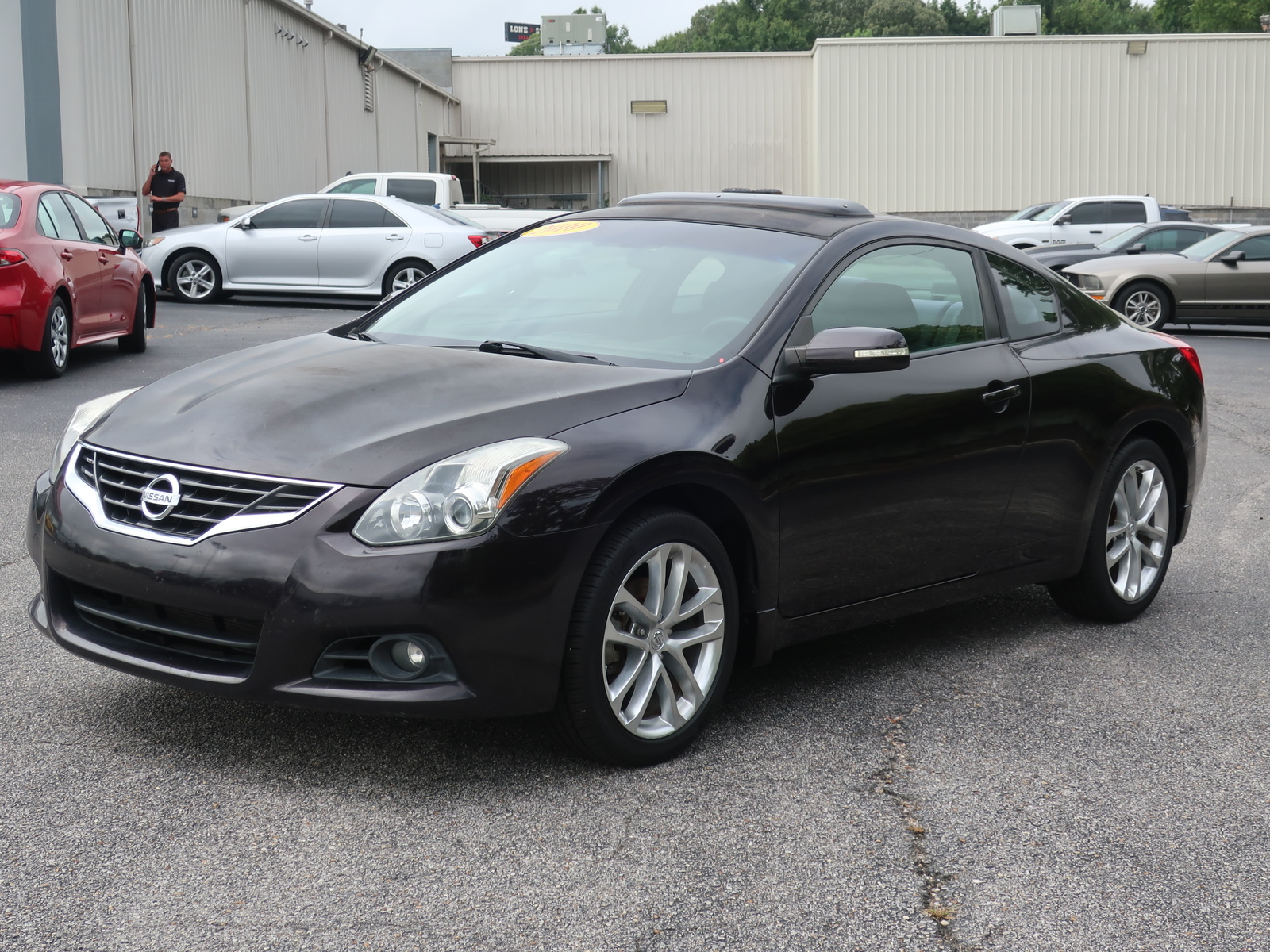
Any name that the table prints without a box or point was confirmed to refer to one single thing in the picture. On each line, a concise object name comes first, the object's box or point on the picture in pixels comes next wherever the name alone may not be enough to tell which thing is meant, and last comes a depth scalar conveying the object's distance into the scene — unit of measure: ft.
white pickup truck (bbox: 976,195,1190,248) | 82.58
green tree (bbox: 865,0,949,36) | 294.66
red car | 32.83
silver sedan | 59.26
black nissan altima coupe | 10.59
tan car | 59.77
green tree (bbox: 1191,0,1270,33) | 217.36
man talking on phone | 66.33
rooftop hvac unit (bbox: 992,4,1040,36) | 125.49
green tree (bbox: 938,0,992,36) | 302.66
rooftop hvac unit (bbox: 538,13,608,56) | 157.48
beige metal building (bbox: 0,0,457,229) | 59.36
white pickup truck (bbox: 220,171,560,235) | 69.72
